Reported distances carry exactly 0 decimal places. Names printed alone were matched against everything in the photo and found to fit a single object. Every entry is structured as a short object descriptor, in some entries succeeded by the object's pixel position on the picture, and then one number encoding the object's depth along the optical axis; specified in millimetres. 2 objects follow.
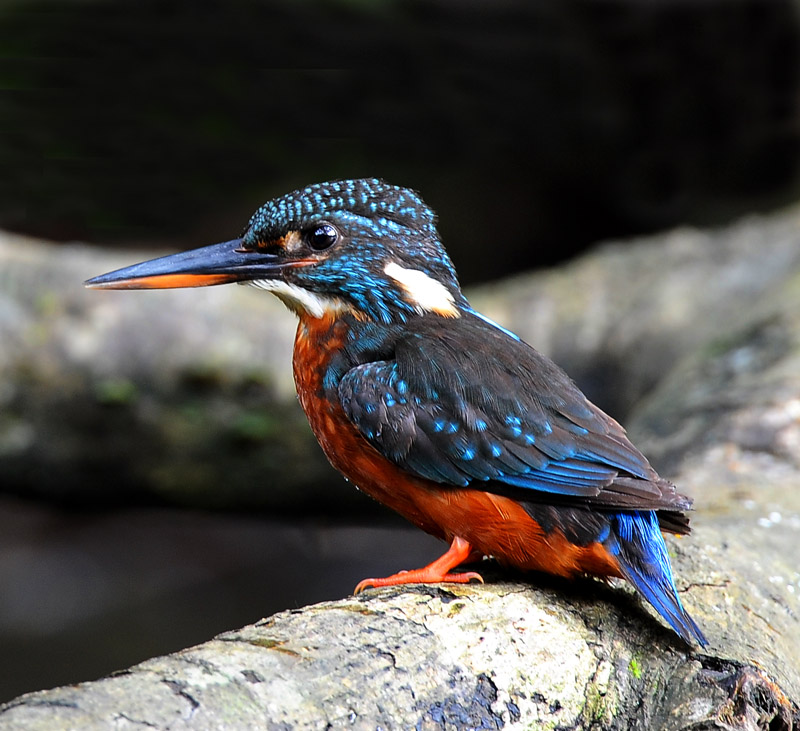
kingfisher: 3426
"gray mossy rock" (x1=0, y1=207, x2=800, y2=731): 3381
